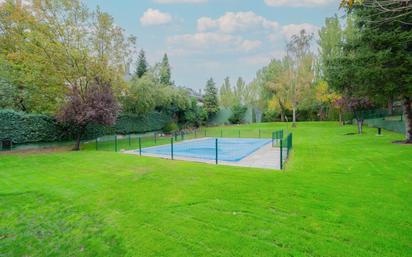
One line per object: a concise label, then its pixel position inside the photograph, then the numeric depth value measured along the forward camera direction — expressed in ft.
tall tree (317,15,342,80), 86.94
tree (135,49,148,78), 84.99
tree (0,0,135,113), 38.65
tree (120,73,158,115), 53.26
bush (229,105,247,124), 102.32
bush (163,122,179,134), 70.60
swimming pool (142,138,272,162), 35.09
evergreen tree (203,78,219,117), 98.68
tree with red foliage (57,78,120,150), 37.83
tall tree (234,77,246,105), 126.21
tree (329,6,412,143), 31.55
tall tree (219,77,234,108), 123.54
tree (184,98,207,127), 80.79
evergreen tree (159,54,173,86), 71.13
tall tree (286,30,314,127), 76.84
